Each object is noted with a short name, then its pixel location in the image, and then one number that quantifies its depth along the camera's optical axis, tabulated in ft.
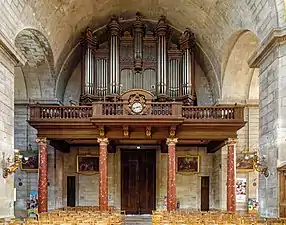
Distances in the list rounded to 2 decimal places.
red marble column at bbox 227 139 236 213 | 62.54
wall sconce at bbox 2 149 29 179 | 46.26
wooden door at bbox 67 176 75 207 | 78.59
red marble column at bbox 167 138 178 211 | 62.44
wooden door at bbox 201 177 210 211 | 78.89
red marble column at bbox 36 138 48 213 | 62.08
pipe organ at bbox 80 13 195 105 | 73.61
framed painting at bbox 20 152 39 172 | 71.15
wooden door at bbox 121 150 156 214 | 80.48
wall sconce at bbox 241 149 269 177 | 46.90
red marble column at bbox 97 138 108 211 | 62.18
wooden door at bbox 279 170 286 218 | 42.54
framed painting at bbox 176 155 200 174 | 78.89
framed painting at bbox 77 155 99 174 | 78.72
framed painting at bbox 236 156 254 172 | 70.38
